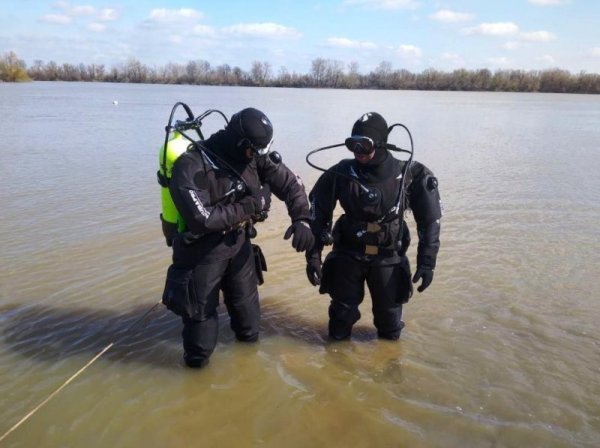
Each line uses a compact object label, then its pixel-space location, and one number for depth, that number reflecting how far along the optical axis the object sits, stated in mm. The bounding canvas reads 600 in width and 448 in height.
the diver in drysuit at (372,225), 3418
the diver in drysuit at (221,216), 3109
